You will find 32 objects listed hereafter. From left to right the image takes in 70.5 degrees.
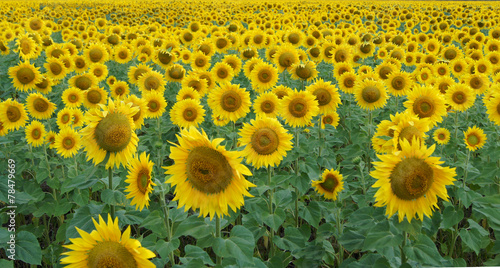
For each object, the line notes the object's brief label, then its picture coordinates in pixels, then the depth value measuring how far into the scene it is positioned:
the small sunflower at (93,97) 5.80
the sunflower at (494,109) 4.32
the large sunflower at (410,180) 2.26
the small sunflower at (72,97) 5.78
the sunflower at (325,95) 4.62
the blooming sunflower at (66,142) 4.62
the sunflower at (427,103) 4.19
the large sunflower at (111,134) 2.53
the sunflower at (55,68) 6.76
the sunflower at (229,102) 4.83
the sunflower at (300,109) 4.35
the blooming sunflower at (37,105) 5.43
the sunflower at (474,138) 4.63
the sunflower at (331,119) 5.46
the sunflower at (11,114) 4.93
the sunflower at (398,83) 5.65
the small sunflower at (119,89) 6.40
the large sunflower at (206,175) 2.10
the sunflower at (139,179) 2.65
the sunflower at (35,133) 4.91
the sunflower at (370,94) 4.90
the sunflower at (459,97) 5.12
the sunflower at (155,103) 5.31
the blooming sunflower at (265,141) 3.37
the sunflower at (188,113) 5.02
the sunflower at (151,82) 6.18
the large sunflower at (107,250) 1.80
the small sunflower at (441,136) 4.92
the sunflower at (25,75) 5.75
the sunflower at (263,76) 6.14
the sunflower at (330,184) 3.72
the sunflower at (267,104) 4.67
